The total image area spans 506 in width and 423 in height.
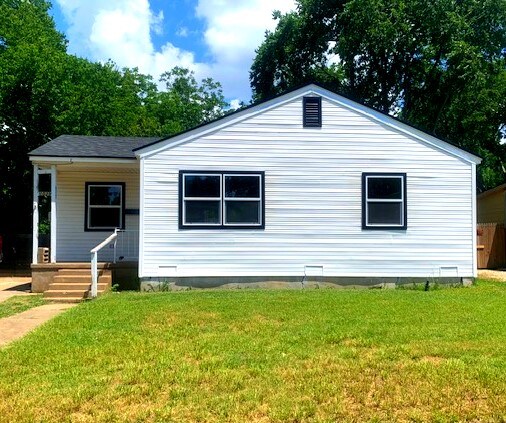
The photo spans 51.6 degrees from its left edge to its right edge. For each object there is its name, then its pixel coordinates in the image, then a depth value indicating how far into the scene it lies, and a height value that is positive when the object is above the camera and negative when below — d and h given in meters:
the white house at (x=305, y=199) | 12.51 +0.76
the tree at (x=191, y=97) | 48.62 +12.96
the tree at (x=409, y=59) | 25.47 +9.39
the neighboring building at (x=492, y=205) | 21.22 +1.08
